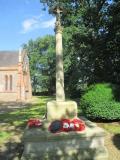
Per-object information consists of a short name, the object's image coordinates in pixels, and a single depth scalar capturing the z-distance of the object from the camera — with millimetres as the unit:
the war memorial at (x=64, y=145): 4056
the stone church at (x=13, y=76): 21528
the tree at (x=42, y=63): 29690
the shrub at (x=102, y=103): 6212
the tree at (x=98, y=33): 8206
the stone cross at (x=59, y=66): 5059
